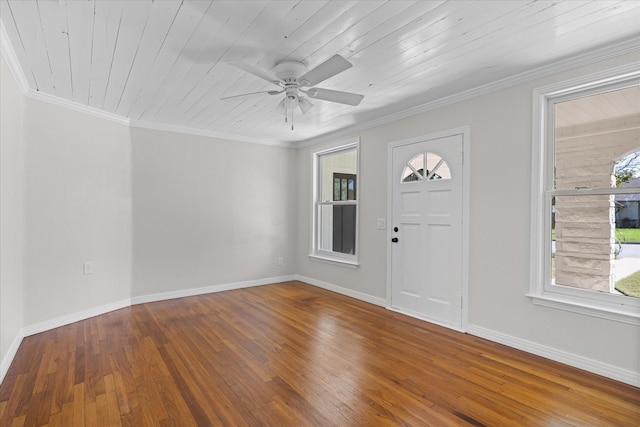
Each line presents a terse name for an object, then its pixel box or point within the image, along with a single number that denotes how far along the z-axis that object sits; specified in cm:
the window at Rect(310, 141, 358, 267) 487
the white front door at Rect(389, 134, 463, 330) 339
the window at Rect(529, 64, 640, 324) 241
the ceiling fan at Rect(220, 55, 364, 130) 227
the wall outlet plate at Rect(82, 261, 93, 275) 370
